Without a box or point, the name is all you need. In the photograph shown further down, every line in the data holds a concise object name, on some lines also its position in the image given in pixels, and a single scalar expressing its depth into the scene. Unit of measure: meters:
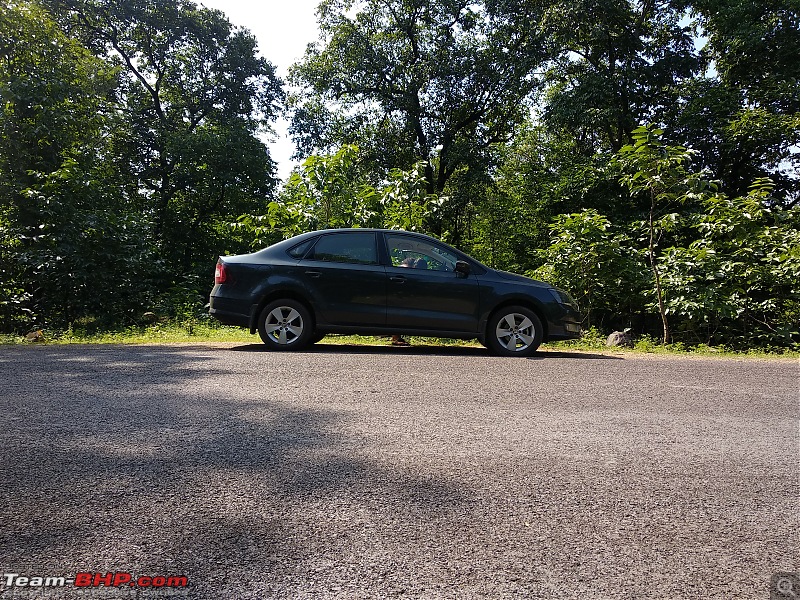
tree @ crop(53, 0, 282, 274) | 26.55
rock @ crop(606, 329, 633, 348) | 11.55
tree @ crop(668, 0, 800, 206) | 19.81
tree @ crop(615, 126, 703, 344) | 11.79
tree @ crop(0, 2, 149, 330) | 13.45
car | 8.85
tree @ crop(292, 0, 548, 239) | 25.98
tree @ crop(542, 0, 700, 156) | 21.73
